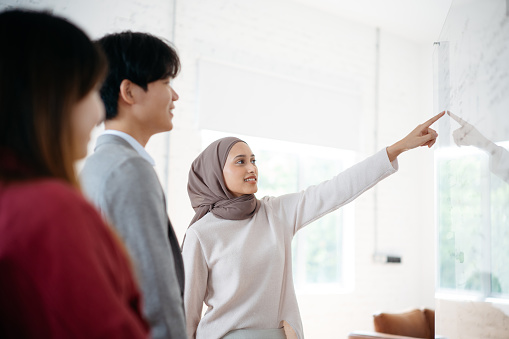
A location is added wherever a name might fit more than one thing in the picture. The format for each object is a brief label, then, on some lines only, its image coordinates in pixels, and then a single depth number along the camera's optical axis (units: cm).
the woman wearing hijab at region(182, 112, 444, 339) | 188
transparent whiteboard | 136
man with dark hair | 95
